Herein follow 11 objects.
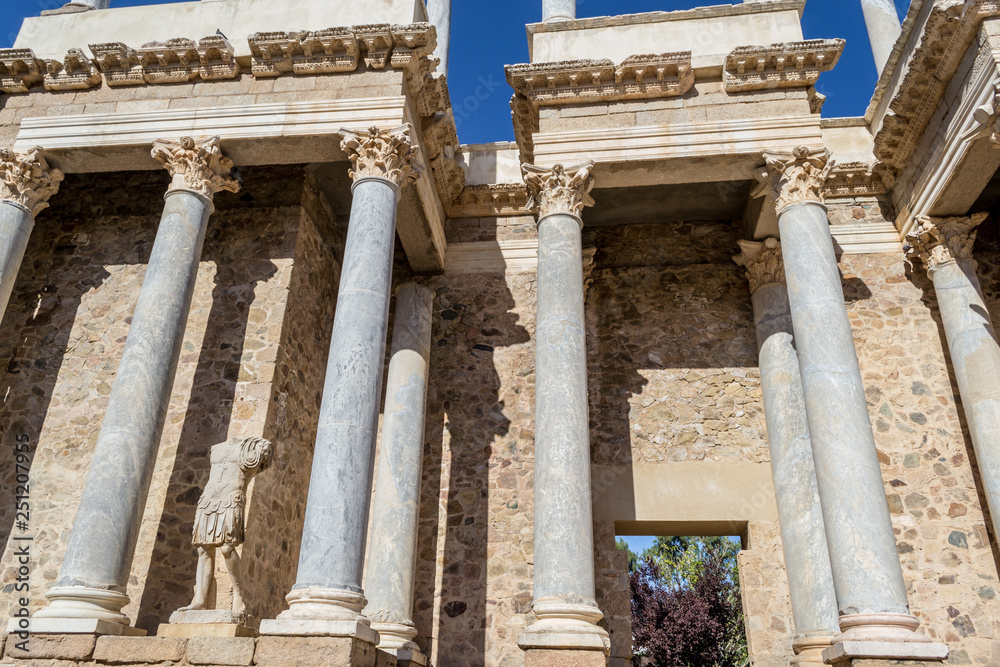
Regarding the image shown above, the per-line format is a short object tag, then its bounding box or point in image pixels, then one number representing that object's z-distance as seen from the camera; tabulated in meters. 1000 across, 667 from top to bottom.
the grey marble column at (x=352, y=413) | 6.17
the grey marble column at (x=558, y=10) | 10.75
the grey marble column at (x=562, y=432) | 6.82
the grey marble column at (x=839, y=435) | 6.23
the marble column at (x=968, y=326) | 8.77
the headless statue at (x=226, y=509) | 6.79
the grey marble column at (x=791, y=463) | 8.32
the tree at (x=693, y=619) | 21.11
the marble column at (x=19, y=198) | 8.65
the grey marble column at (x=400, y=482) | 8.59
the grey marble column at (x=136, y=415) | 6.62
